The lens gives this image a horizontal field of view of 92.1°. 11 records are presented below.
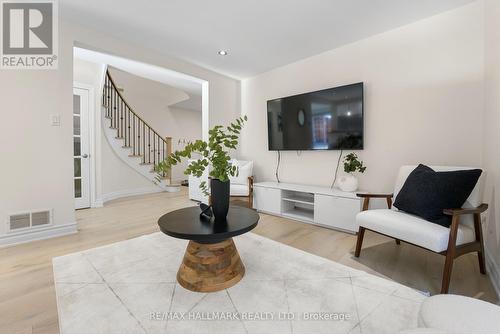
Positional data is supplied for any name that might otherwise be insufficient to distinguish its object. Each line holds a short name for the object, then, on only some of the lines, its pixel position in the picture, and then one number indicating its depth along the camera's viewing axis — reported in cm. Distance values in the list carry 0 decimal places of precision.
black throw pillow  179
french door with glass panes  389
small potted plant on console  301
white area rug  129
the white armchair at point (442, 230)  161
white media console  281
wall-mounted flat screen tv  307
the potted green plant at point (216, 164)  166
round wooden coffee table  151
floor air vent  246
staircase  497
